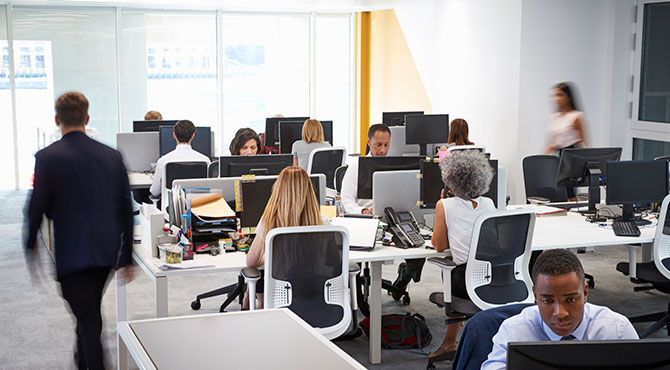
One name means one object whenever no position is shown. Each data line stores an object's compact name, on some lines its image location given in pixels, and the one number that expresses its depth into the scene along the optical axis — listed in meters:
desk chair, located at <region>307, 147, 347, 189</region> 6.96
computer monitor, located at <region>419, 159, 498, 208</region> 5.28
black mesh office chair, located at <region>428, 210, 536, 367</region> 4.32
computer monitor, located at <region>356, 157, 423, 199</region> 5.58
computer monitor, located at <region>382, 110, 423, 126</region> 9.82
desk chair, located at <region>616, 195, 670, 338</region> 4.97
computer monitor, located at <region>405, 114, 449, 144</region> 8.86
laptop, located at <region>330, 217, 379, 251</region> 4.70
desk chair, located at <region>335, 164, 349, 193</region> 6.79
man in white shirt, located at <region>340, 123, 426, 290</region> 5.55
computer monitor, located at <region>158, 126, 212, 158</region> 7.58
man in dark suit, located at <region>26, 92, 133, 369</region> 3.45
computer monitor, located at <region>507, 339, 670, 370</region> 1.57
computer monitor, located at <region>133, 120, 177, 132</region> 8.13
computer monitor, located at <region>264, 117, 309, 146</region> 8.75
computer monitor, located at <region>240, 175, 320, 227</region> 4.85
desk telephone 4.83
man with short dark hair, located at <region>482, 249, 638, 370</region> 2.29
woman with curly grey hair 4.53
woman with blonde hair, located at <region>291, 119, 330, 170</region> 7.67
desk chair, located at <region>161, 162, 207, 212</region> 6.34
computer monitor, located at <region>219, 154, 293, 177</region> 5.46
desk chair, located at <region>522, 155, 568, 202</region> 6.90
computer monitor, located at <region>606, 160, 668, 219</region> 5.57
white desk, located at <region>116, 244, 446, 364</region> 4.22
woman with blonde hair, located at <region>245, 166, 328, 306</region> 4.13
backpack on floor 5.00
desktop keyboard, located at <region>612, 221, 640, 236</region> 5.27
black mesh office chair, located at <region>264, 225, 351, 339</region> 3.86
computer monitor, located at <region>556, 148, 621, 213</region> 6.00
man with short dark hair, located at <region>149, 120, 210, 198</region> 6.58
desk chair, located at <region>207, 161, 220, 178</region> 6.56
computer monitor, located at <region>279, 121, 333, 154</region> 8.34
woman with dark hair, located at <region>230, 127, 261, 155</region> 6.58
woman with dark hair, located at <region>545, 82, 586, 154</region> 7.94
